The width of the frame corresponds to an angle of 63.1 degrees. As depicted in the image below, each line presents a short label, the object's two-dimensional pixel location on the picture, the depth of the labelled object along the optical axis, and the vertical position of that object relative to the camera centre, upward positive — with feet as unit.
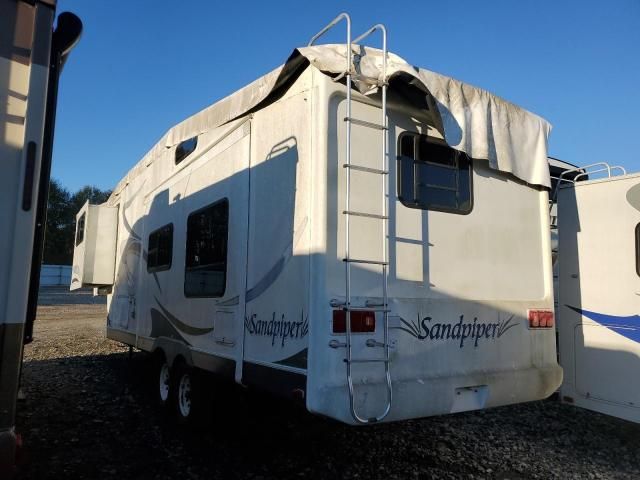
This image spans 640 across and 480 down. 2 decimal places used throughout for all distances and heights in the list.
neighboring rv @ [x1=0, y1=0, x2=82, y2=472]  7.62 +1.96
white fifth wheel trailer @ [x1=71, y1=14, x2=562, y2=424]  10.94 +1.42
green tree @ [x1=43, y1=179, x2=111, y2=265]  156.97 +20.69
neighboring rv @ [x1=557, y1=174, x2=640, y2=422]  15.14 +0.31
